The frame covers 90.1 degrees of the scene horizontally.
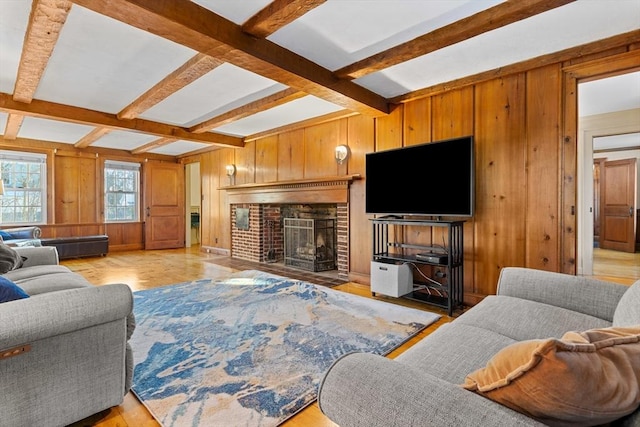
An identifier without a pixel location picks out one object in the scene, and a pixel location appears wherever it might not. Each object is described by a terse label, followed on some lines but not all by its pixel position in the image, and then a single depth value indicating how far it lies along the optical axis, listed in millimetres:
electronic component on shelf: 3145
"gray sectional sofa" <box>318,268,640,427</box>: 661
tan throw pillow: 636
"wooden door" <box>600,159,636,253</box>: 6363
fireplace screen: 4996
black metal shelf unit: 3129
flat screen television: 3025
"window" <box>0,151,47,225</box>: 6055
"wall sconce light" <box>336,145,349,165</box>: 4356
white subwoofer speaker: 3359
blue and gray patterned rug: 1658
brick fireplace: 4480
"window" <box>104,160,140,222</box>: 7229
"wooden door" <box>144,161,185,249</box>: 7512
